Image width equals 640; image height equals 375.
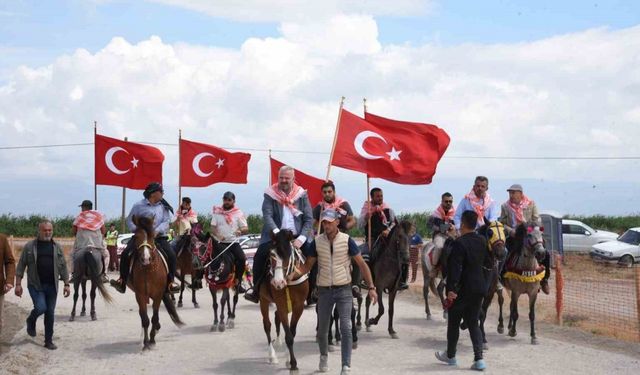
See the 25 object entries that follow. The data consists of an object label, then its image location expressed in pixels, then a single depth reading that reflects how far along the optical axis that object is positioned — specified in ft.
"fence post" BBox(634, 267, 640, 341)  51.96
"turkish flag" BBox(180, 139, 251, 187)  92.32
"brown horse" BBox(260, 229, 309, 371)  37.47
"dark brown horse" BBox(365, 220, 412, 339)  49.47
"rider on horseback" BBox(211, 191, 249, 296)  54.03
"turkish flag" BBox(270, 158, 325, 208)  84.84
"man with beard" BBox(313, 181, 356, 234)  44.86
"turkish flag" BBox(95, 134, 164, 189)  90.27
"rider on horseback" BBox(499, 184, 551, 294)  51.62
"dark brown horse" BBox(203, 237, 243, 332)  52.95
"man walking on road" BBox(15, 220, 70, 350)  45.29
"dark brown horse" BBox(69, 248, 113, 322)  58.54
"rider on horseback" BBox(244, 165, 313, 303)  40.19
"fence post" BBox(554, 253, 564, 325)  58.23
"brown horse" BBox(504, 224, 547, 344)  48.52
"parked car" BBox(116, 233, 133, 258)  115.39
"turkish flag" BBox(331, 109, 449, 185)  51.60
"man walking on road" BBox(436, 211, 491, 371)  38.37
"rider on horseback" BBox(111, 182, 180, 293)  47.19
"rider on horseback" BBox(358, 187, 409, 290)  50.80
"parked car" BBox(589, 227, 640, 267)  119.44
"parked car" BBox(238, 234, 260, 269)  96.63
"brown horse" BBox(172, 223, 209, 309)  56.85
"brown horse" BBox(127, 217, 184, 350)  44.75
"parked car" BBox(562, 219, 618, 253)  136.36
